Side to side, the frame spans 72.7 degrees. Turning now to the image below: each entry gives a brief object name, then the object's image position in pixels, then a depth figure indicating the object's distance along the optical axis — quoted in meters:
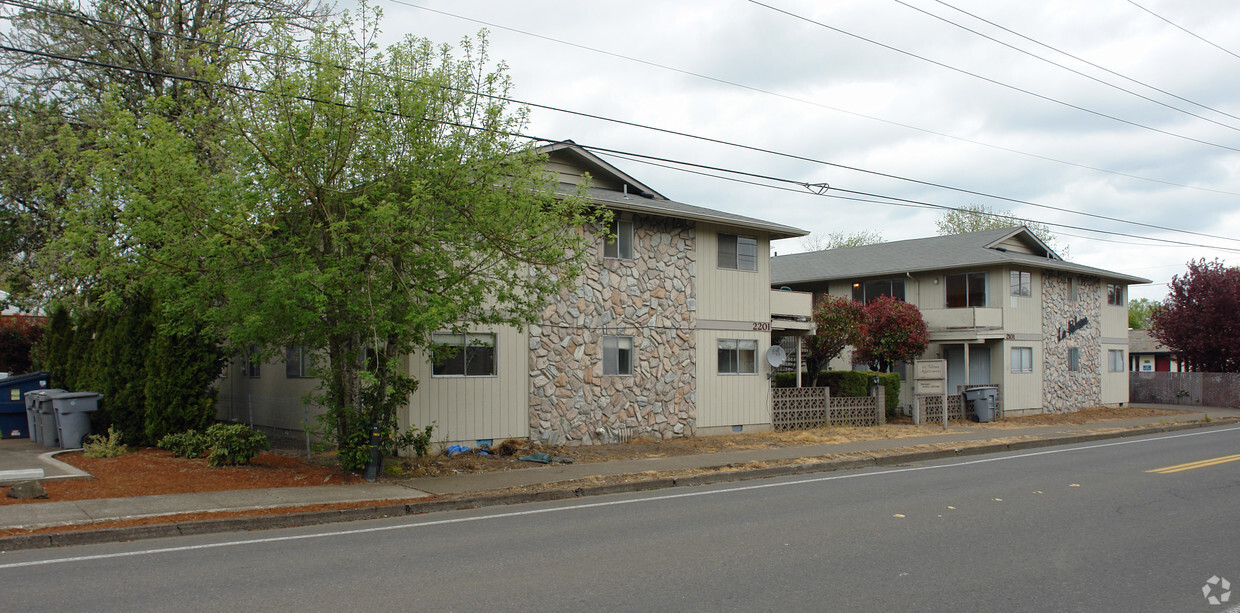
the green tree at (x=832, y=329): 25.45
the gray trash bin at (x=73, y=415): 15.59
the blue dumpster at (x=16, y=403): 17.83
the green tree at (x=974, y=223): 59.25
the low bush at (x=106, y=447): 14.61
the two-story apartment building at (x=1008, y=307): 29.58
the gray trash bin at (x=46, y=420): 15.91
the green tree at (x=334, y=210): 11.16
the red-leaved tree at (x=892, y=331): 26.73
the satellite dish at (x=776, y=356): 22.03
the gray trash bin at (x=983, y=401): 27.89
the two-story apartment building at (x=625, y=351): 16.98
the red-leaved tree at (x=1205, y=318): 37.47
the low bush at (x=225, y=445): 13.72
